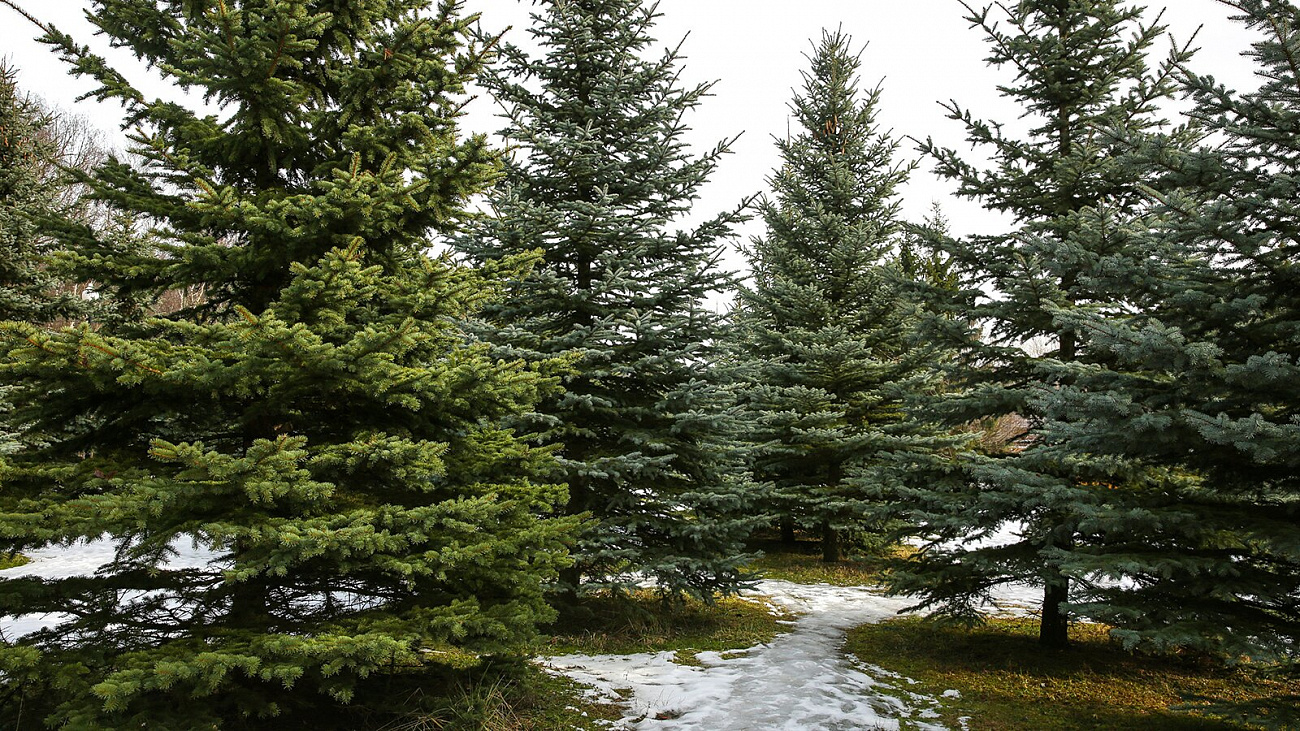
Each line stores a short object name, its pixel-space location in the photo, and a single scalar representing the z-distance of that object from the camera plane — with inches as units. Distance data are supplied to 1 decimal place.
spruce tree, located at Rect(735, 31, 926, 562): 470.9
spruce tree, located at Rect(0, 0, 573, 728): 131.9
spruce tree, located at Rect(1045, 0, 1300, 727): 160.6
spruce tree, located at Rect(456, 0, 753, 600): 292.7
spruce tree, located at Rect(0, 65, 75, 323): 384.2
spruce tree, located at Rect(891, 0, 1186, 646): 254.7
